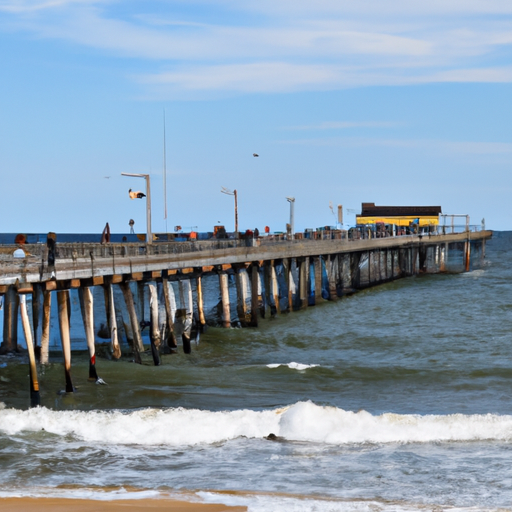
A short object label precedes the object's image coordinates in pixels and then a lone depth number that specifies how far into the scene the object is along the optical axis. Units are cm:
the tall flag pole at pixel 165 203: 4450
